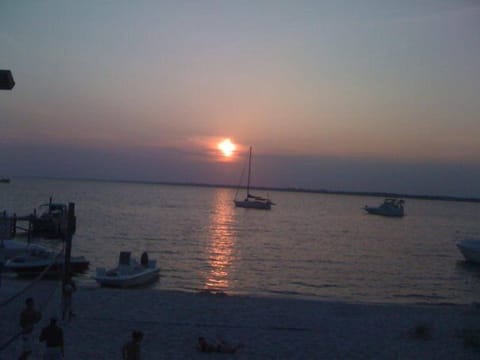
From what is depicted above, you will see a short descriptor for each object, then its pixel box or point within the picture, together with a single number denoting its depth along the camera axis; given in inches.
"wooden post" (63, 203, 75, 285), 553.7
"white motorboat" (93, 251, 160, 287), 962.7
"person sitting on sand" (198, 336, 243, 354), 505.0
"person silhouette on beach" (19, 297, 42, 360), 413.7
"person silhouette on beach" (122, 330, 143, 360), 397.7
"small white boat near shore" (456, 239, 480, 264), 1622.8
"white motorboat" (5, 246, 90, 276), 1066.7
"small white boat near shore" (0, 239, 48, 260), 1208.8
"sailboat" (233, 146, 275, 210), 4581.7
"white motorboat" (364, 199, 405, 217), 4680.1
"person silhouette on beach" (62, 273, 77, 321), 558.6
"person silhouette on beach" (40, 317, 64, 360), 366.6
